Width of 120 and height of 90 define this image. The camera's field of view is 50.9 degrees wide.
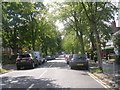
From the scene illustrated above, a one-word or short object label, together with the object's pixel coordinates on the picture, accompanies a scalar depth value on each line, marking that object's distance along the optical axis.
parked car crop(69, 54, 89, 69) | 12.75
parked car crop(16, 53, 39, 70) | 13.90
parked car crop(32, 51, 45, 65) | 17.18
